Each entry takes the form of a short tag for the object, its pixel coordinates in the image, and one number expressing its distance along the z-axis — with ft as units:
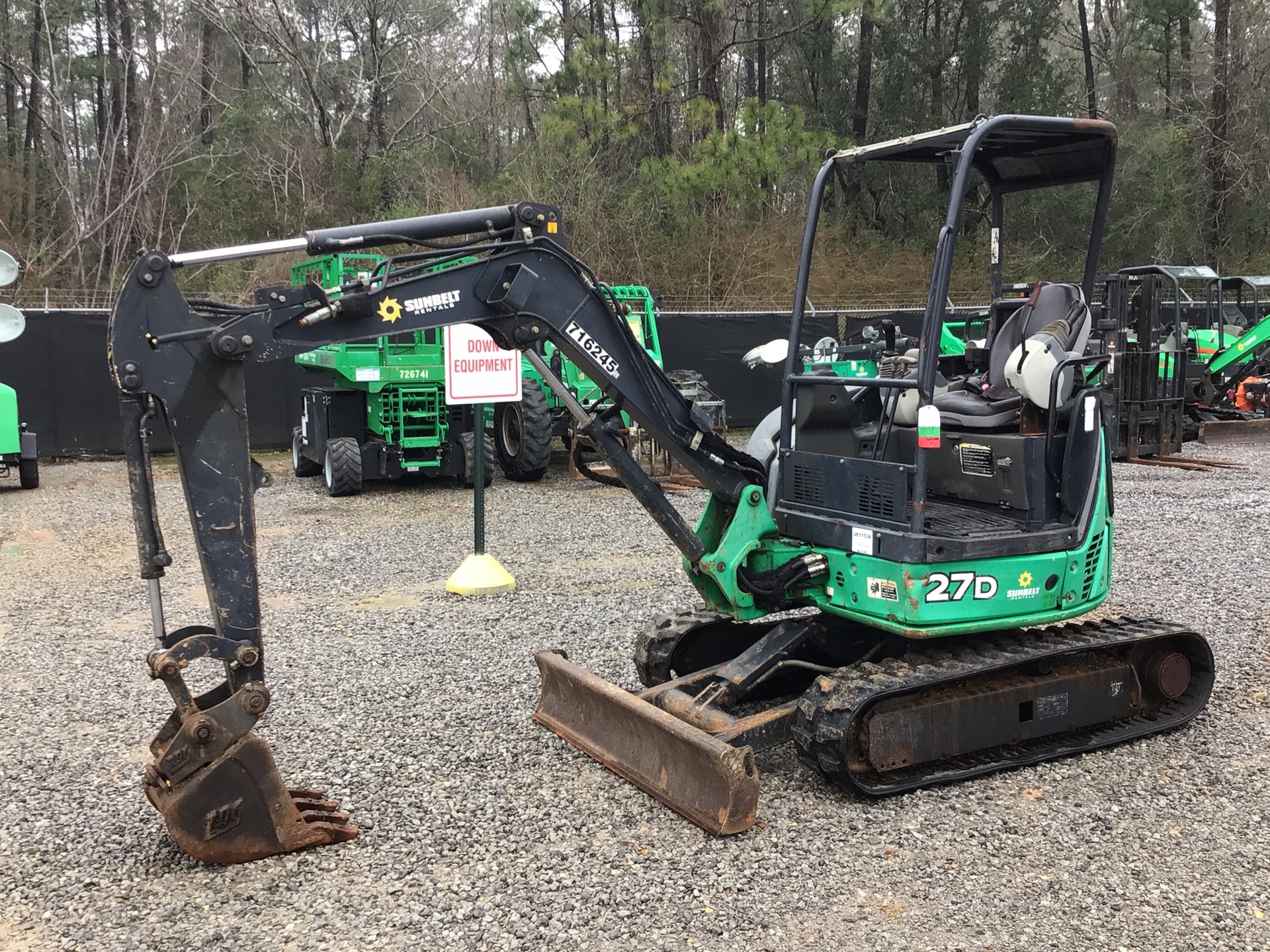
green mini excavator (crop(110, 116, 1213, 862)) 12.46
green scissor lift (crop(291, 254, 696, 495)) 38.68
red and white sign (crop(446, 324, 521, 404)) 26.22
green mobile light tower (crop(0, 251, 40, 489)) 38.34
